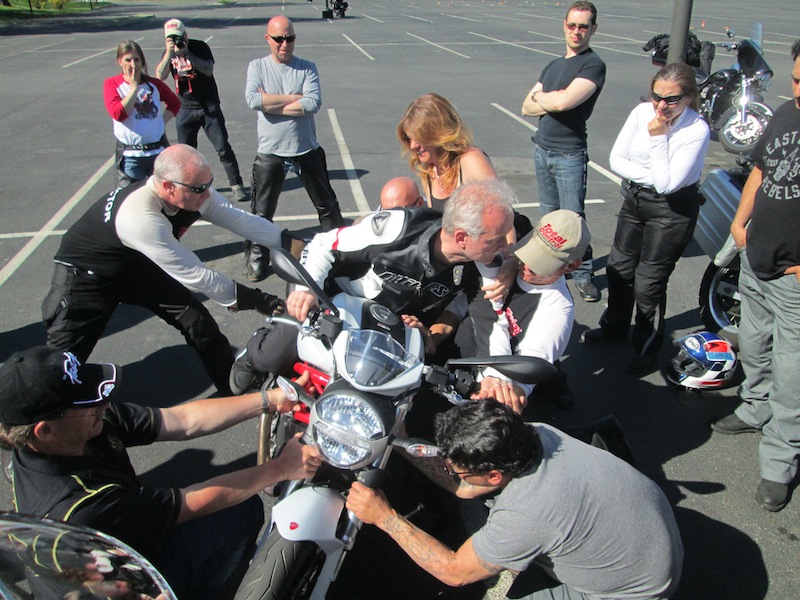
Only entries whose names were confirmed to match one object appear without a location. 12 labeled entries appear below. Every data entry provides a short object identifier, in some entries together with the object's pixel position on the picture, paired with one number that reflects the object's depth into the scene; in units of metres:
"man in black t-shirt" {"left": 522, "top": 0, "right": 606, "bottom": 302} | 4.61
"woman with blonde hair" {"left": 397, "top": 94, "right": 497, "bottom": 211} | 3.45
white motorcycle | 2.10
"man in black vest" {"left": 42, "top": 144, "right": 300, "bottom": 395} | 3.24
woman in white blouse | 3.70
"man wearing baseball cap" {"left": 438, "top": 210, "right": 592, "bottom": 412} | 2.79
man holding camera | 6.68
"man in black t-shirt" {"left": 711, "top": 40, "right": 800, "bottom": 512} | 2.96
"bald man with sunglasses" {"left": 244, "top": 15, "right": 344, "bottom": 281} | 5.38
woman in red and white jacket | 5.50
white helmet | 3.88
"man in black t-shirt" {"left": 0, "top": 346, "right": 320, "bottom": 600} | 2.00
